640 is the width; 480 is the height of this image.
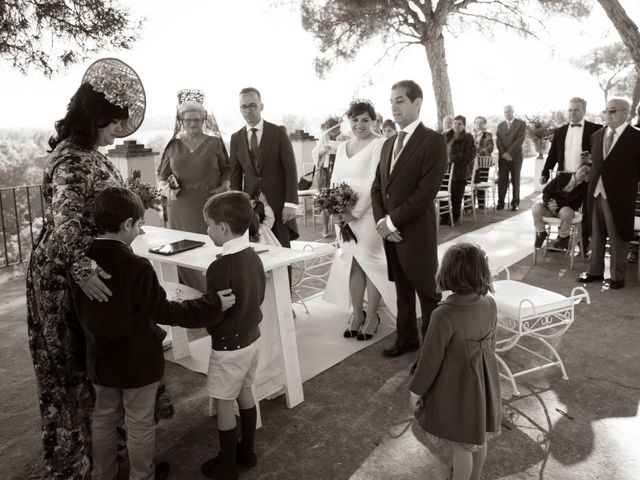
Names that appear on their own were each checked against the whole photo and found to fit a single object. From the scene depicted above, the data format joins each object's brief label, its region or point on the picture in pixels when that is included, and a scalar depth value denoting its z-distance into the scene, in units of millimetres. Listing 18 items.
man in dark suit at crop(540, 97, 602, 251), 6625
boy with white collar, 2467
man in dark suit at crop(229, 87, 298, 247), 4625
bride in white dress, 4270
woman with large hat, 2359
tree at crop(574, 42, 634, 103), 22641
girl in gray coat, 2238
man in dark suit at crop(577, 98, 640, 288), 5512
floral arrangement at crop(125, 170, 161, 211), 3768
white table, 3156
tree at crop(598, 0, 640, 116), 9812
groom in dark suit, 3675
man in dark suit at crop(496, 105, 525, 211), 10609
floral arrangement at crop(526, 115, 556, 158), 12234
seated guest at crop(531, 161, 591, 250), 6527
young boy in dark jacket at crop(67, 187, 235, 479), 2256
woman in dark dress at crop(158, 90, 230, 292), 4543
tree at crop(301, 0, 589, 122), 13227
